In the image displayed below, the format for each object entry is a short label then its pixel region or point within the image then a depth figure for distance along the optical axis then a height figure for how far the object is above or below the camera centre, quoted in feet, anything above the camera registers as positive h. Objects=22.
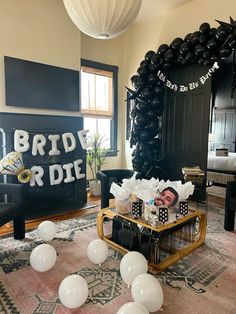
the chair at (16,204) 8.27 -2.29
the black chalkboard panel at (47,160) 10.84 -1.08
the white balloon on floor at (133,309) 4.43 -3.14
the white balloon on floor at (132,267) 5.98 -3.18
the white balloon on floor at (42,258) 6.61 -3.28
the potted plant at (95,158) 15.05 -1.21
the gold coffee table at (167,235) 6.95 -3.18
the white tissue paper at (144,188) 7.57 -1.59
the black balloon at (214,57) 11.10 +3.81
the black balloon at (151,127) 14.03 +0.73
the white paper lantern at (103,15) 5.59 +2.97
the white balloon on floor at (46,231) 8.32 -3.17
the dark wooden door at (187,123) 13.06 +0.96
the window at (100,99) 15.12 +2.61
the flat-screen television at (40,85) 10.71 +2.52
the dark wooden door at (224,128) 22.24 +1.18
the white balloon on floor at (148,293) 5.08 -3.25
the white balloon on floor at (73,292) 5.26 -3.35
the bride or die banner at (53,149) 10.83 -0.53
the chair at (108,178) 10.91 -1.92
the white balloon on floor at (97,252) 7.04 -3.29
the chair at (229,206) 9.75 -2.64
